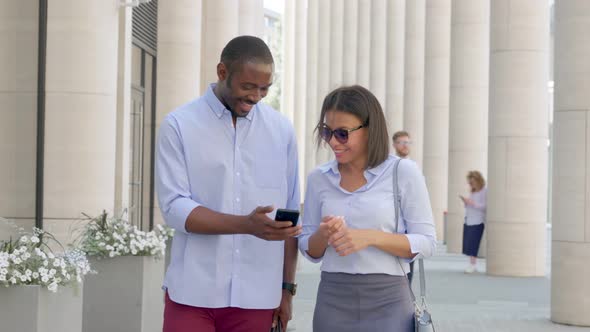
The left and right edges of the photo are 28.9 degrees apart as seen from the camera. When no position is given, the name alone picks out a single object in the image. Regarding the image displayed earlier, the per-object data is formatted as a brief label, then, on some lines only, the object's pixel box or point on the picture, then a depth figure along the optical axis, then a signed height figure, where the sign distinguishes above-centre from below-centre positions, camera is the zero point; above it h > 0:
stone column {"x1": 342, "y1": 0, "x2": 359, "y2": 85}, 59.44 +7.11
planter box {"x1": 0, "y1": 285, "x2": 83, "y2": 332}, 6.78 -0.86
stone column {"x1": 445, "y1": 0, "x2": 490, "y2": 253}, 30.19 +2.14
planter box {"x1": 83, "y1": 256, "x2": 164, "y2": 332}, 9.80 -1.09
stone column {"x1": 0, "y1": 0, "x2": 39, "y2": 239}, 12.63 +0.69
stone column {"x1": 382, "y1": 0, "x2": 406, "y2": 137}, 50.47 +5.10
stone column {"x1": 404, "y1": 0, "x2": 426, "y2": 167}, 44.91 +3.88
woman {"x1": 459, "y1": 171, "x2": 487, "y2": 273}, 22.88 -0.82
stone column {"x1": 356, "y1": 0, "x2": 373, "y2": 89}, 56.44 +6.71
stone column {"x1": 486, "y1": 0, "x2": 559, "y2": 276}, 21.19 +0.77
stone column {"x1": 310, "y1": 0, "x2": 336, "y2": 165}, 62.69 +7.16
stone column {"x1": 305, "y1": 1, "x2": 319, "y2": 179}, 64.31 +5.41
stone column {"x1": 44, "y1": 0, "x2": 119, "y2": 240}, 11.64 +0.56
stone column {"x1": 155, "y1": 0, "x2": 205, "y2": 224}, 20.91 +2.17
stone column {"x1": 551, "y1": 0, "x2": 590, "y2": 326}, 13.37 +0.07
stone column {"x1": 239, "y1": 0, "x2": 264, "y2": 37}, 28.22 +3.96
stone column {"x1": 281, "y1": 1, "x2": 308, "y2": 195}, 69.06 +6.70
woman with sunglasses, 4.63 -0.20
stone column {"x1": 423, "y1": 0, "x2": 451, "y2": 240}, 37.69 +2.53
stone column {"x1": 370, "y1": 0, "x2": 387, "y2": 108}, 54.75 +6.19
